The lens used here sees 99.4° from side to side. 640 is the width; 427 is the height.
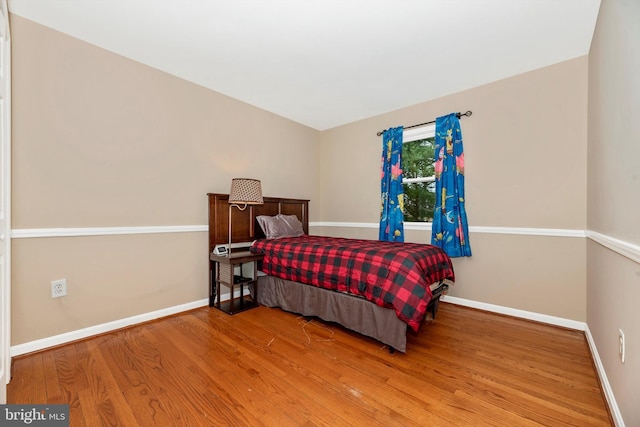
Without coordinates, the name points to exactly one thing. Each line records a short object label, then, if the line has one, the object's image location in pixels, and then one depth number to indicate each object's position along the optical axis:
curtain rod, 3.04
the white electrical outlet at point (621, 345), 1.28
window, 3.39
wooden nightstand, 2.75
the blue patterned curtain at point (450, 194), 3.01
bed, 2.00
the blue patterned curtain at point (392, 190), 3.52
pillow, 3.35
